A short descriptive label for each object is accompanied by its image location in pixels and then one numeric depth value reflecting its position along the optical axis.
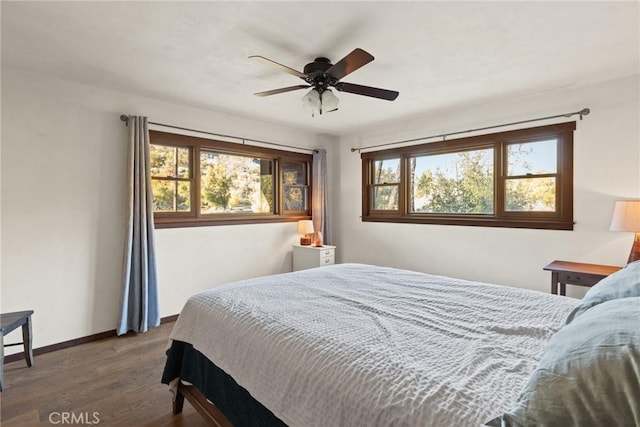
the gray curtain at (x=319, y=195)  4.85
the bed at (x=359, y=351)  0.96
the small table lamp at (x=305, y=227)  4.52
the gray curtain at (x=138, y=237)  3.13
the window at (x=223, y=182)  3.58
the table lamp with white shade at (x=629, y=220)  2.48
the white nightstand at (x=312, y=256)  4.39
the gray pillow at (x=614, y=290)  1.15
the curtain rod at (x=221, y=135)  3.20
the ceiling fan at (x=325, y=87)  2.19
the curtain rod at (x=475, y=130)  2.97
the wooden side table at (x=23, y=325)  2.31
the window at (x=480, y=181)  3.21
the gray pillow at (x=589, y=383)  0.66
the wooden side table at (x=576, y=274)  2.58
